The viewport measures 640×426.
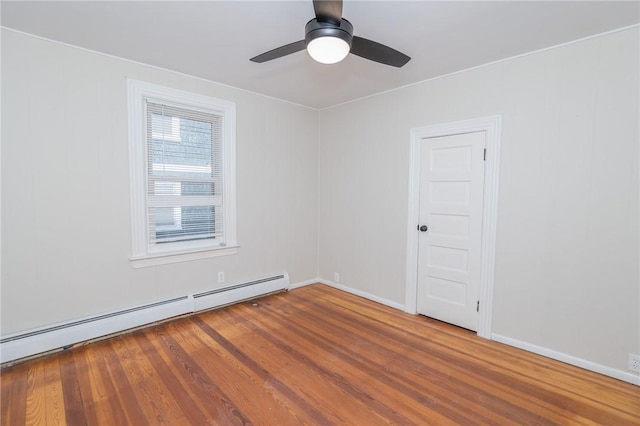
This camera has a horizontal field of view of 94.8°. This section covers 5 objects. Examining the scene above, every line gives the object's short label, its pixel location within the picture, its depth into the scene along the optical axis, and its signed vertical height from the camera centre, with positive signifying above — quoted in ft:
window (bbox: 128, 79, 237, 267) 9.53 +0.82
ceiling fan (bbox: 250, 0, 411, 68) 5.19 +3.18
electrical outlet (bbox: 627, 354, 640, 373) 7.00 -3.79
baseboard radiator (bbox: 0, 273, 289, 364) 7.66 -3.83
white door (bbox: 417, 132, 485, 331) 9.56 -0.89
